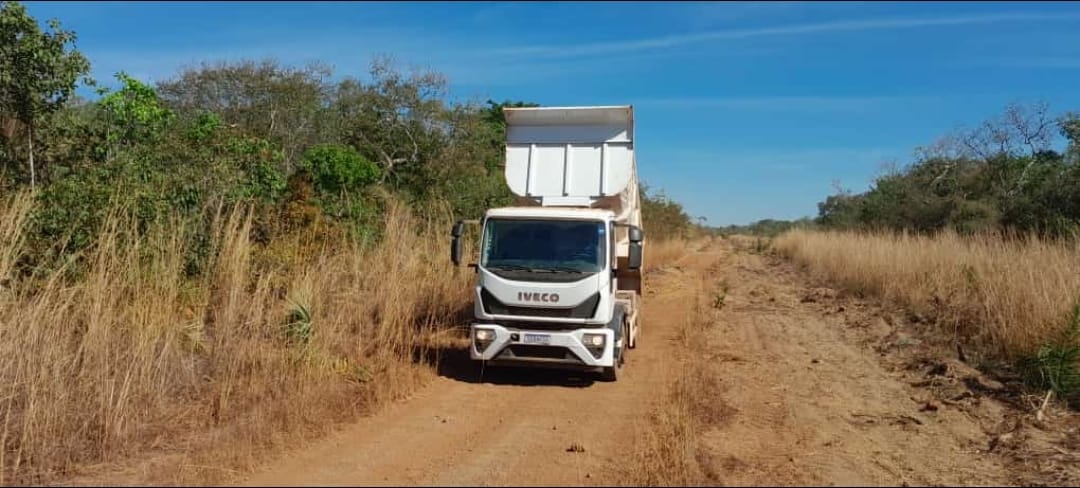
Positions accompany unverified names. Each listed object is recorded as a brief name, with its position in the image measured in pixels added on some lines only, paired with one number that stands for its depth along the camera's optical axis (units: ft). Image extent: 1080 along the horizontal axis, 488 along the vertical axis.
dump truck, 30.63
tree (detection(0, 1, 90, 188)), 31.65
